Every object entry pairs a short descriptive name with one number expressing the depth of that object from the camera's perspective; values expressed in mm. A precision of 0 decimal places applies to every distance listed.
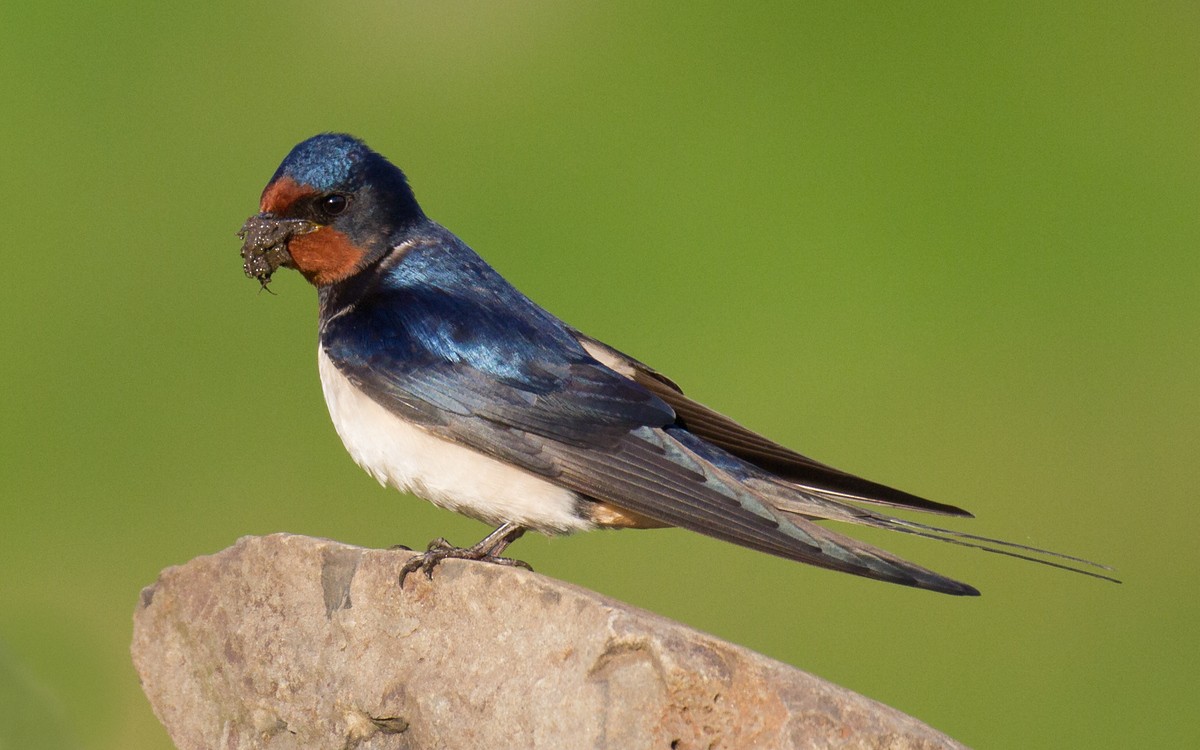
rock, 4266
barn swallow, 5223
